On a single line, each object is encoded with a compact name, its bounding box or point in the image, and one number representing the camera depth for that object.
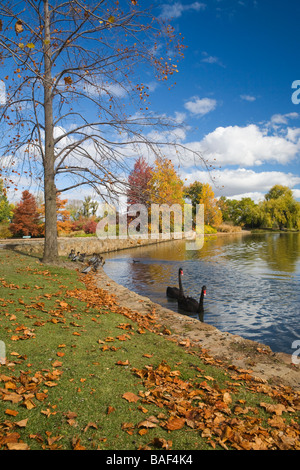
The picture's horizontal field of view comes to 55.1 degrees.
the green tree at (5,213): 39.67
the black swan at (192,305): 9.79
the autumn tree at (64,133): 6.83
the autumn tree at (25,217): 32.22
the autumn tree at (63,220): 37.14
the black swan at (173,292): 11.42
